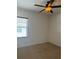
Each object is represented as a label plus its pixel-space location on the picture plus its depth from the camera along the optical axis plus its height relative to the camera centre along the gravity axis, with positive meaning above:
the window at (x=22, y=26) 3.09 +0.16
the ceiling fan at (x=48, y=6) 1.92 +0.93
